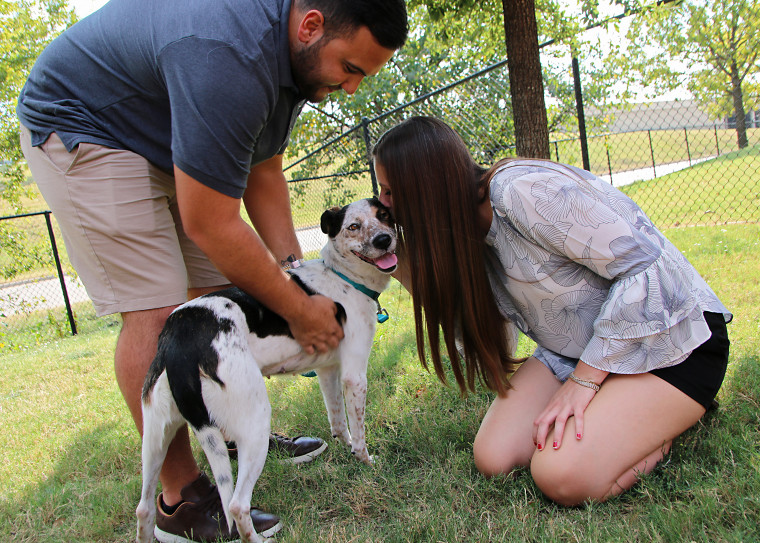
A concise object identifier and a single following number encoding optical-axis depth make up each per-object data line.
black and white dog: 1.92
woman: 2.07
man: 1.73
